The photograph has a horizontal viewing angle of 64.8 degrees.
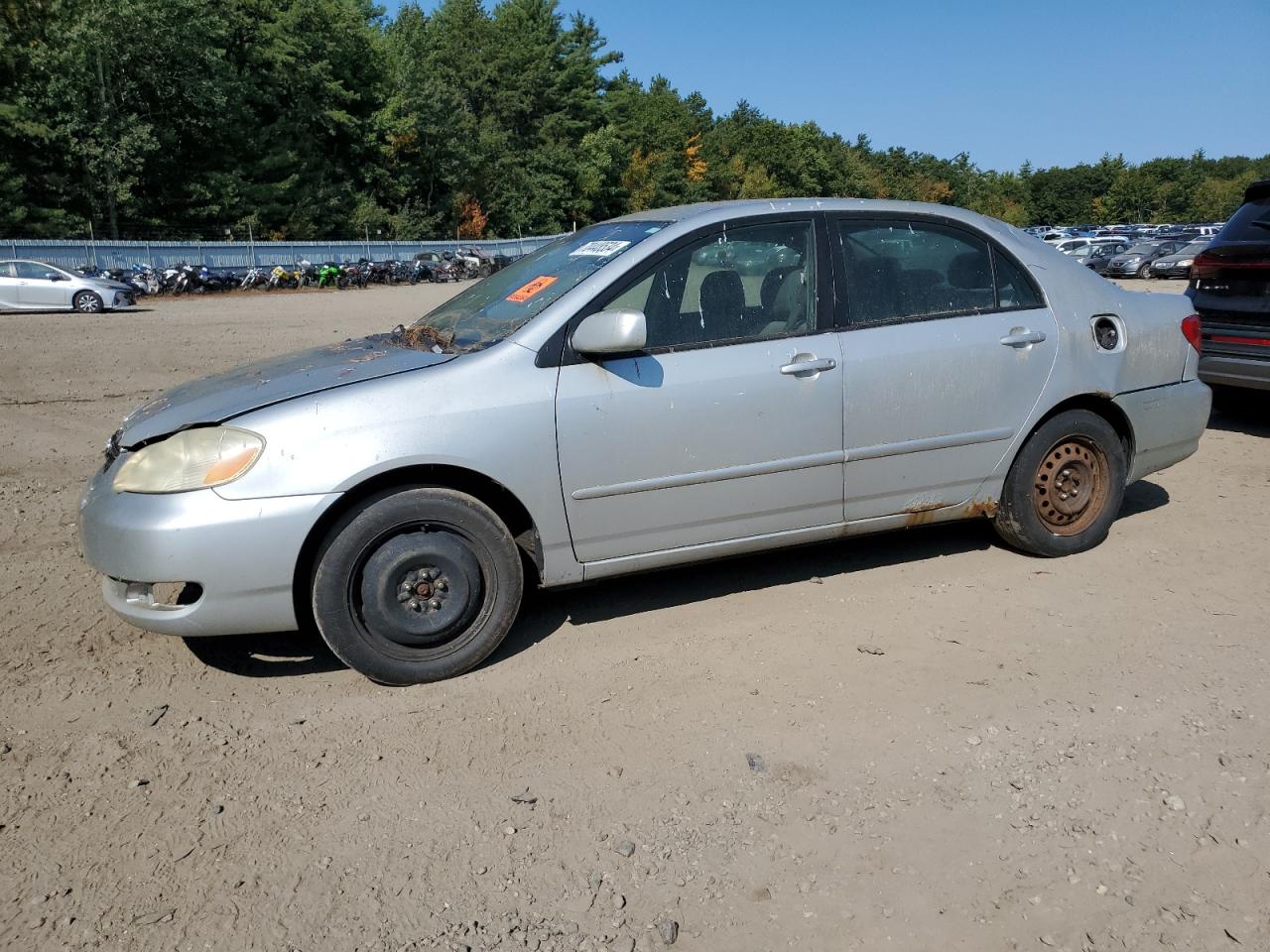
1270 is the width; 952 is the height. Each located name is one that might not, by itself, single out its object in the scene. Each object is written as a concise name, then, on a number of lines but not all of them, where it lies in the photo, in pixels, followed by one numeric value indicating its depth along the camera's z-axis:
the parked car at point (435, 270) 42.09
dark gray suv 7.12
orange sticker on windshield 4.22
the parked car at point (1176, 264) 34.10
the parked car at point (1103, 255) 39.81
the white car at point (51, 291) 21.70
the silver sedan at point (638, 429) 3.52
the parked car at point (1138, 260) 38.25
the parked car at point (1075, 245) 43.69
